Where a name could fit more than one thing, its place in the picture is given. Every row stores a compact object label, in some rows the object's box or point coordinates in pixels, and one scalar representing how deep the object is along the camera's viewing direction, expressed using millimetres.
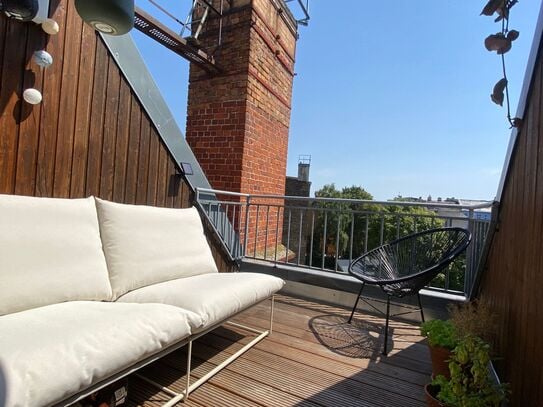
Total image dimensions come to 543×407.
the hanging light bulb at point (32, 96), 1619
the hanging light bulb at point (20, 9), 1462
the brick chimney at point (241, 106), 3732
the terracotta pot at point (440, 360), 1478
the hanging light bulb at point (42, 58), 1639
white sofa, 916
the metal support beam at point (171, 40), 3041
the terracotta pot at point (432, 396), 1219
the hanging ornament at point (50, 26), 1682
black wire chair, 2314
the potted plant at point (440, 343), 1475
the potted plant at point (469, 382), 1114
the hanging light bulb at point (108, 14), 1451
